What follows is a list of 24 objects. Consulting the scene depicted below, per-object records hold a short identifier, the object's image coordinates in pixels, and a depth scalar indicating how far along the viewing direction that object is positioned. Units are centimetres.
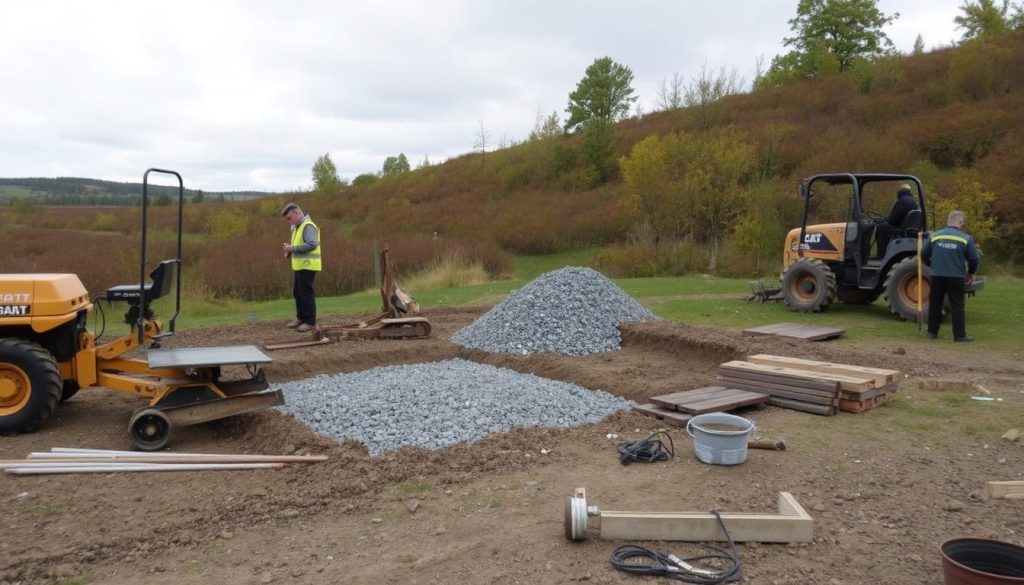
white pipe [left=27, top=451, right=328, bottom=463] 527
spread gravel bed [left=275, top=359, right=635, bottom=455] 598
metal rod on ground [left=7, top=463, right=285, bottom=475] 509
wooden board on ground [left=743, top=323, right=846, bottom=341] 974
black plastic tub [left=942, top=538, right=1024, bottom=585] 305
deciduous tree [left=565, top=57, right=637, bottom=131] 4600
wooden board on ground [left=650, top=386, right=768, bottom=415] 636
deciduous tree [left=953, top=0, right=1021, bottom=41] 4316
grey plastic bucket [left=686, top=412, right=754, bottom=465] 502
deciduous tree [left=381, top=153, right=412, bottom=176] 6206
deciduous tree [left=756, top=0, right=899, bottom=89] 4712
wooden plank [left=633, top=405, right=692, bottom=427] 616
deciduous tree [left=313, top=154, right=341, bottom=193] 5629
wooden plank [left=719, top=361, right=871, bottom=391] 639
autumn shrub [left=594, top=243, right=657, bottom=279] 2459
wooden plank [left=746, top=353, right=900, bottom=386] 663
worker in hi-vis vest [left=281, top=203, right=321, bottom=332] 1009
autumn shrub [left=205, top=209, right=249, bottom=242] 3290
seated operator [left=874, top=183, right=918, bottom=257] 1168
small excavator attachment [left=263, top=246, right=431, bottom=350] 1023
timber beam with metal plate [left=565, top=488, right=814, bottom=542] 387
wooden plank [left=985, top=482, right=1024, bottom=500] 450
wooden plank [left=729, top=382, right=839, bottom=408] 644
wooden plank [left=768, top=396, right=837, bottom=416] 643
